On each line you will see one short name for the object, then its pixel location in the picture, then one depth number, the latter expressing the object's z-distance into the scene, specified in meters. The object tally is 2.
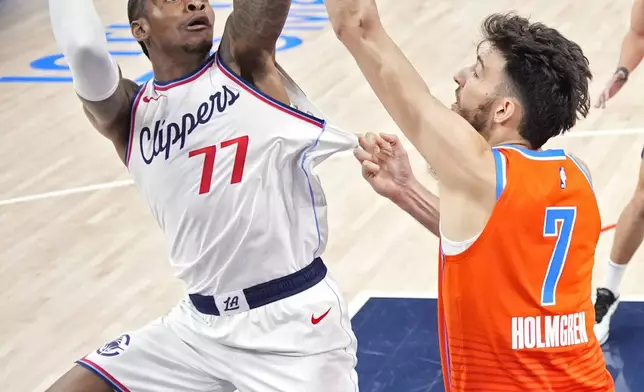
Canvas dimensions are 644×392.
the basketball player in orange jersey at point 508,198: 6.21
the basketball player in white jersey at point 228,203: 8.12
